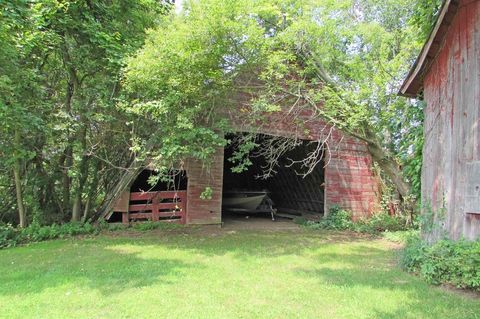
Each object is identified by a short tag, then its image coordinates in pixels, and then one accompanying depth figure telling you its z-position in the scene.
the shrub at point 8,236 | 7.29
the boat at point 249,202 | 12.68
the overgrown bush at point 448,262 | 4.33
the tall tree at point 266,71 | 6.59
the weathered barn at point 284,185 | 9.42
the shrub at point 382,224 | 10.09
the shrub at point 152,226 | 8.89
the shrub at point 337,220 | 10.53
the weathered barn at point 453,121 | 4.77
